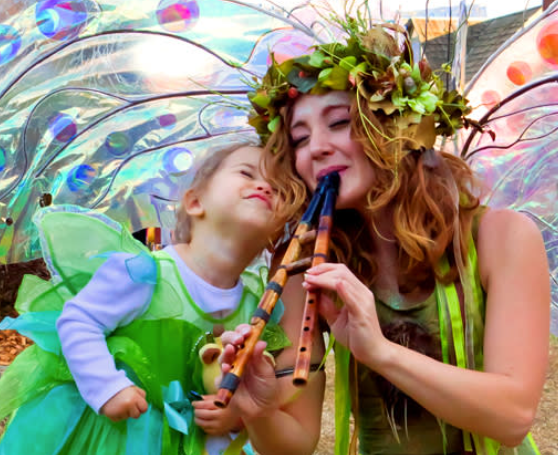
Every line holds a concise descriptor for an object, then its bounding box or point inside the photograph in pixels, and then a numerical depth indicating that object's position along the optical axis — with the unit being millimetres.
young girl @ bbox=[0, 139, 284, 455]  1840
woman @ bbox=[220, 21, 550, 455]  1640
